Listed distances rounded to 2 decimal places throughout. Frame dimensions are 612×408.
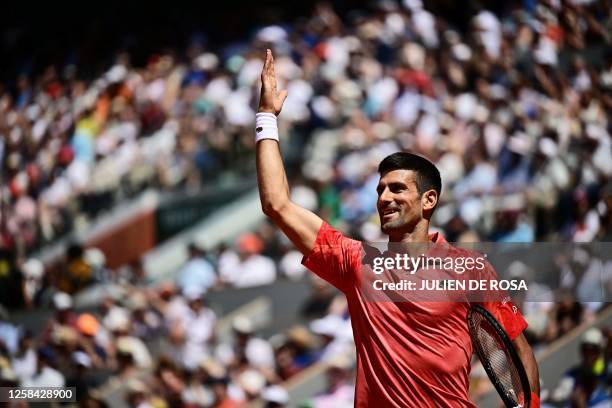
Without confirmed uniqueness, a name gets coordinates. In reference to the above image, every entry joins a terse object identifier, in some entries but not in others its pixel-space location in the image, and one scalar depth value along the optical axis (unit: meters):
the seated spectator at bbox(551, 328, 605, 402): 16.22
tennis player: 8.34
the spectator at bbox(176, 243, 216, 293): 24.81
